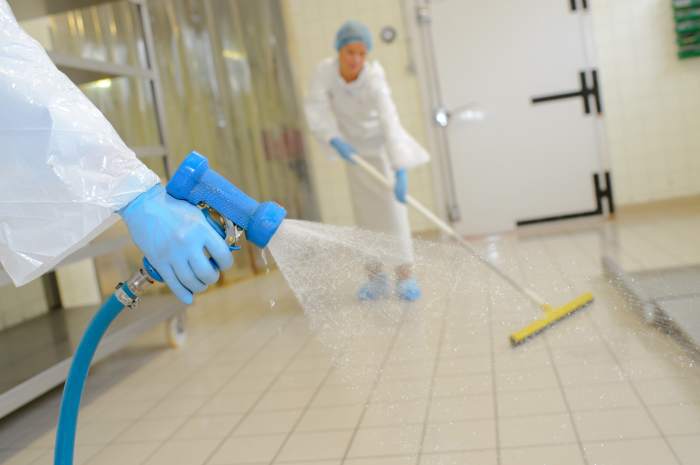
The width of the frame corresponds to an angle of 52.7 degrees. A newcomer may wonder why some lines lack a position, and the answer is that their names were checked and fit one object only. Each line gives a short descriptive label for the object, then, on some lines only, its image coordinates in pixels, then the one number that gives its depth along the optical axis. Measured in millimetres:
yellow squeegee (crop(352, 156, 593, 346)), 2393
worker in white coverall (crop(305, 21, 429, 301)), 3574
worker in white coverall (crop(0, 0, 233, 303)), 989
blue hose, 1181
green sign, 4871
